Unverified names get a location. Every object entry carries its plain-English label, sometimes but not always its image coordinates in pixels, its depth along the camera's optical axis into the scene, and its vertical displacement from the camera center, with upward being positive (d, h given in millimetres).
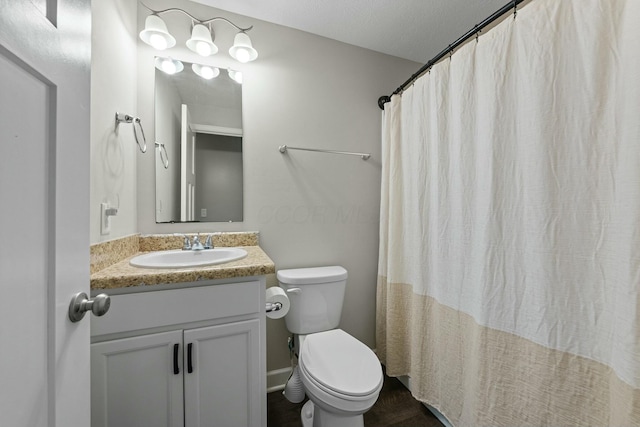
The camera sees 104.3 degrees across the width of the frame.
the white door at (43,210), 385 -4
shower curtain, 697 -35
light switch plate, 1002 -48
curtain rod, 946 +798
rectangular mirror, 1436 +394
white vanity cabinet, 883 -568
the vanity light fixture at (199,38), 1286 +935
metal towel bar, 1607 +411
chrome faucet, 1330 -186
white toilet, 984 -697
